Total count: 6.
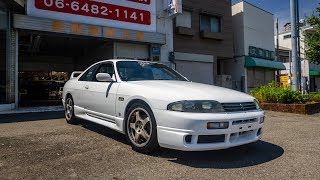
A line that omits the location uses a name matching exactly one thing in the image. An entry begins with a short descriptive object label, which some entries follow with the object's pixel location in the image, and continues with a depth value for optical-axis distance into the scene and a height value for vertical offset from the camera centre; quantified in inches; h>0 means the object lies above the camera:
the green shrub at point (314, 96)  510.1 -9.0
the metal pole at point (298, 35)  494.3 +93.8
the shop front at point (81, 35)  468.8 +109.7
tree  647.1 +108.9
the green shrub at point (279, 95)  412.5 -6.1
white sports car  146.5 -9.9
